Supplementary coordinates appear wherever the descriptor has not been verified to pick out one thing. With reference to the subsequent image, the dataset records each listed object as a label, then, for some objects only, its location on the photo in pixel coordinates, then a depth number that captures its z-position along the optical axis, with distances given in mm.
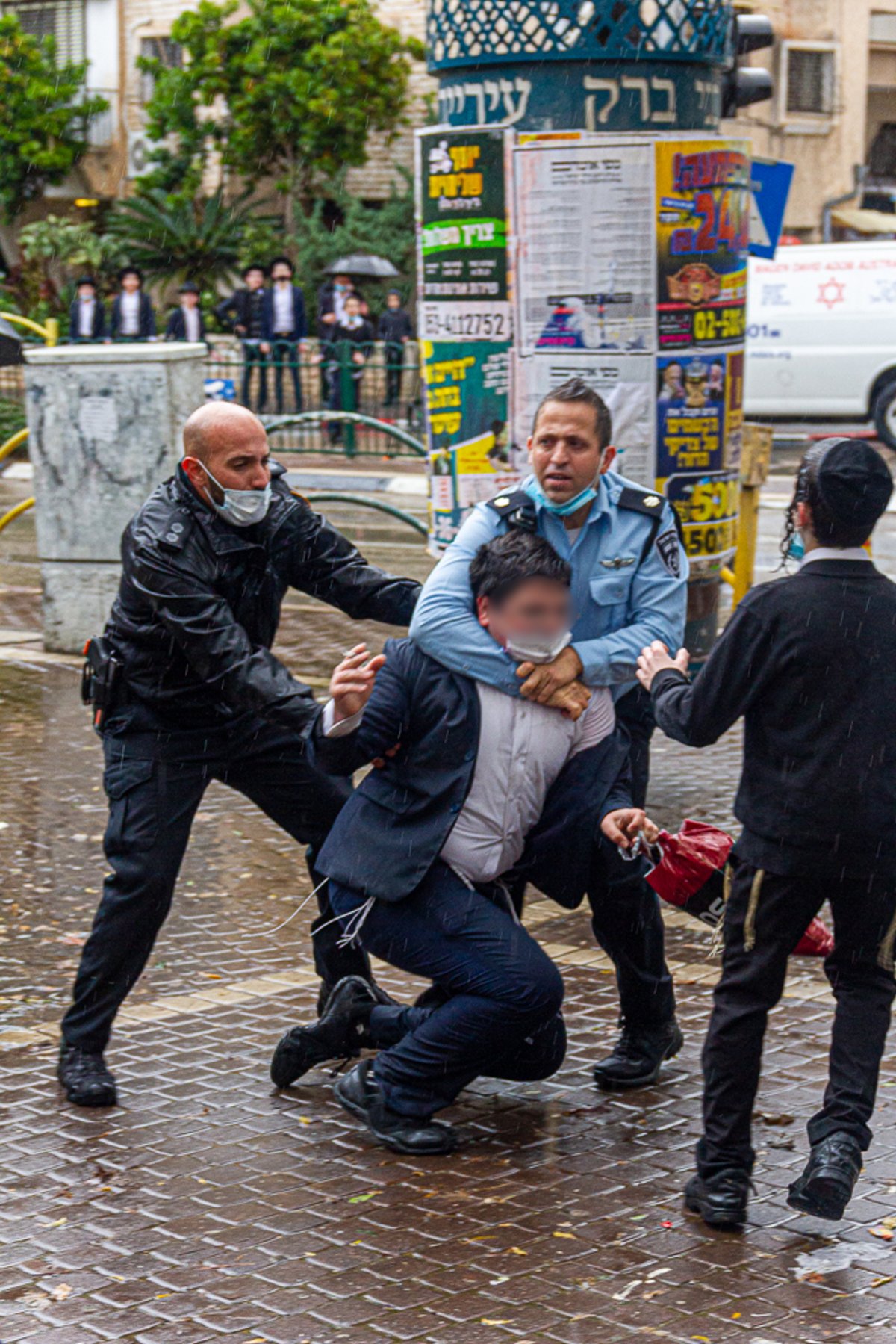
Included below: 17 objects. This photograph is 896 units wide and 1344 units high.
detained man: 4387
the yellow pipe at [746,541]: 10062
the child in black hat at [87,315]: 23062
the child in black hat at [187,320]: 22281
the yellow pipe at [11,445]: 12116
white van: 20219
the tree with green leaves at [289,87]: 27438
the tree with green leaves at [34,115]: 30906
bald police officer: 4629
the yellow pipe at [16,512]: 11898
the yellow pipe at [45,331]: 13327
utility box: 9938
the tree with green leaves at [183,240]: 28906
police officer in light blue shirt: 4672
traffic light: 8656
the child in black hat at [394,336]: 19688
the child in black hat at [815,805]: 3891
